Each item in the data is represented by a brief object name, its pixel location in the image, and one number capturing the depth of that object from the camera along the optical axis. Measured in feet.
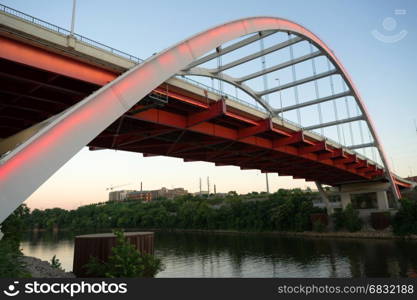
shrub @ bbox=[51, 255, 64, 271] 62.98
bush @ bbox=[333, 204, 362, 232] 159.43
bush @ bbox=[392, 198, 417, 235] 142.72
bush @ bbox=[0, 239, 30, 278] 31.59
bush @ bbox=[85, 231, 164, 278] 43.42
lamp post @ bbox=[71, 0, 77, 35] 39.76
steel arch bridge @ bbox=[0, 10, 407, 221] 28.91
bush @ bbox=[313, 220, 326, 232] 168.86
